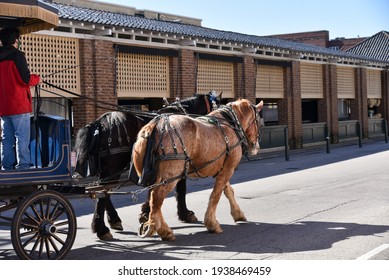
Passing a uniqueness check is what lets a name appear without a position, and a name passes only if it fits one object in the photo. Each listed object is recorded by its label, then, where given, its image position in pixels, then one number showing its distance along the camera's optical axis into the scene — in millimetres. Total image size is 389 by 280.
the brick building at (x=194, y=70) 16375
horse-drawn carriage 6715
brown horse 7809
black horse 8500
